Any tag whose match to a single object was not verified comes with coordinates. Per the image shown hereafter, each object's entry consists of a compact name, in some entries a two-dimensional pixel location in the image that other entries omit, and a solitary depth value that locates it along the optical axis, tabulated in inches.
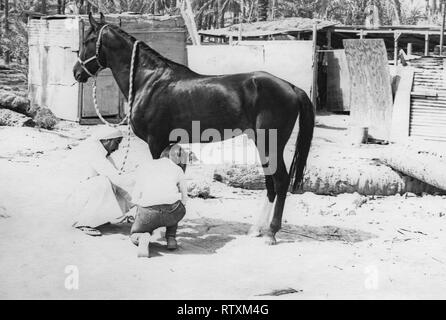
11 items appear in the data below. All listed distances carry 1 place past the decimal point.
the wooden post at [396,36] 898.7
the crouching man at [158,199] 247.1
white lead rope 284.5
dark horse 270.7
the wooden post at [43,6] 1208.8
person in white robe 273.3
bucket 551.2
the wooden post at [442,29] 871.7
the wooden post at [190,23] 783.1
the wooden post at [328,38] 886.1
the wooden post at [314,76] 665.0
